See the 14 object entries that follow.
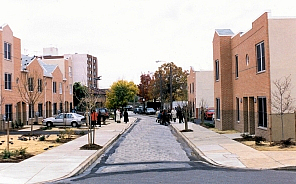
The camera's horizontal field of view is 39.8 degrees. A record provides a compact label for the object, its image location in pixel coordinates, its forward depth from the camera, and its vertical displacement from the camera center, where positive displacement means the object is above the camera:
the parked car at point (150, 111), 82.04 -1.64
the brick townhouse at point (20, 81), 36.03 +2.38
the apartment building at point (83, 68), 104.25 +9.66
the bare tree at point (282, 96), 20.06 +0.26
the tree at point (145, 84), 95.56 +4.44
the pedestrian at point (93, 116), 33.28 -1.05
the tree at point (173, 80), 79.75 +4.39
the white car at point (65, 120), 38.97 -1.55
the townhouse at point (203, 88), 55.12 +1.85
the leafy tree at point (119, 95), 68.25 +1.37
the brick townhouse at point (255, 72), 20.33 +1.71
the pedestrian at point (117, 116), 47.15 -1.53
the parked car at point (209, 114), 50.11 -1.47
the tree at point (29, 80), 36.37 +2.34
